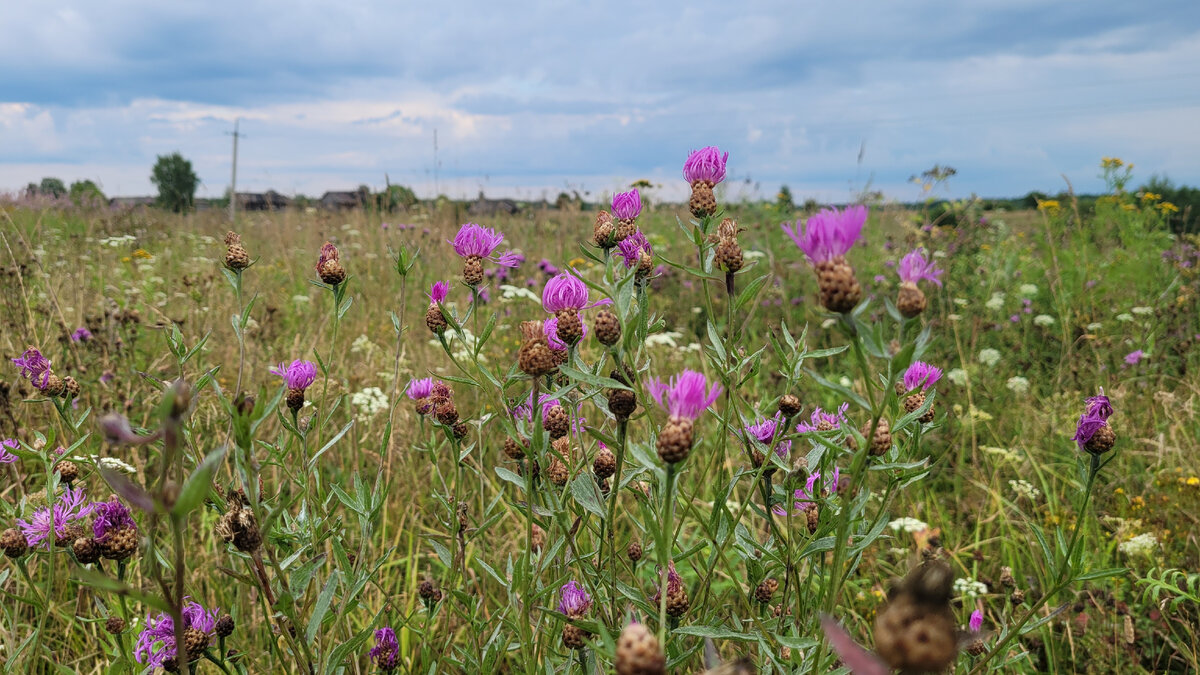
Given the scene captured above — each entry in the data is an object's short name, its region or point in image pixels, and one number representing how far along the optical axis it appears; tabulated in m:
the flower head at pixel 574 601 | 0.53
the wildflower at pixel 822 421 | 0.52
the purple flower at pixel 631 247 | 0.54
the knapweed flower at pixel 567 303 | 0.47
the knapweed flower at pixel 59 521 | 0.53
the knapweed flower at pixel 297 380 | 0.58
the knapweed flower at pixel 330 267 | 0.58
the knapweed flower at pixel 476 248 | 0.59
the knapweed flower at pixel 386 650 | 0.56
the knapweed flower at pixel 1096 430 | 0.48
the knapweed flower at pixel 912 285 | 0.38
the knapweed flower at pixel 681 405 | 0.38
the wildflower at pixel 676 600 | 0.51
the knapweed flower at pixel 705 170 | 0.54
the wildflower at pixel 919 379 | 0.52
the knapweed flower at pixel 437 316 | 0.55
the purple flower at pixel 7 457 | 0.61
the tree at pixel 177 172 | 27.61
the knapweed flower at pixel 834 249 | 0.36
